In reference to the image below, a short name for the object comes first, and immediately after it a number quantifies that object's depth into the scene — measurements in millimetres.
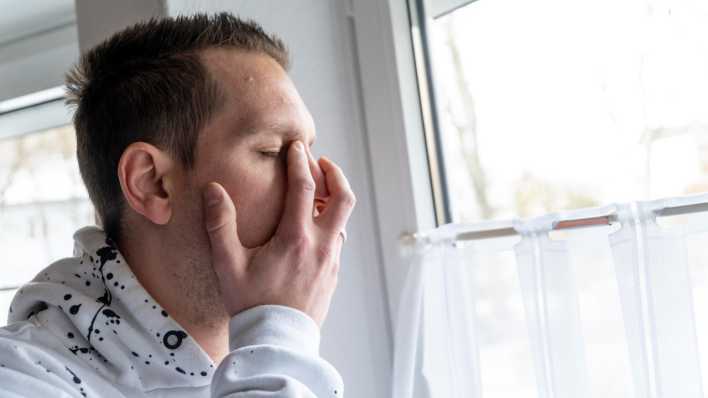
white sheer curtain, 852
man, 880
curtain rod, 870
